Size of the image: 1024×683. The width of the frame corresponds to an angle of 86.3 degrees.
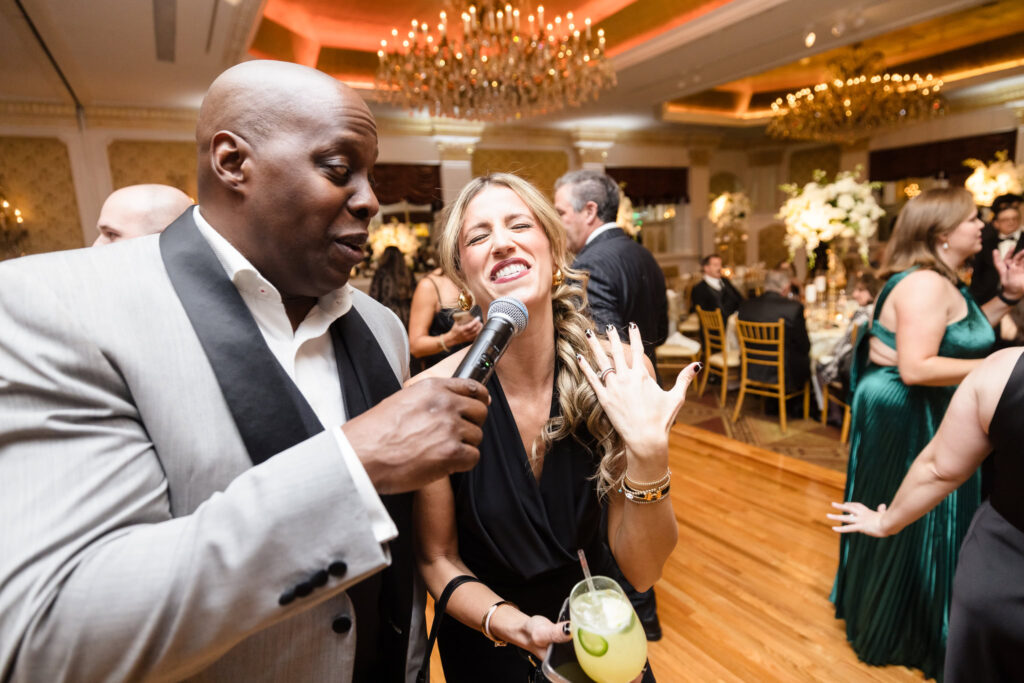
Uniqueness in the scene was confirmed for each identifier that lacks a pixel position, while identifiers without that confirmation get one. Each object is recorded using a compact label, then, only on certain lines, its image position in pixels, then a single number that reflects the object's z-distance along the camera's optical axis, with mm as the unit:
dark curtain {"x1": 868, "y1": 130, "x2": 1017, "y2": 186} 9125
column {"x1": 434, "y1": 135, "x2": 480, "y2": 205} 9008
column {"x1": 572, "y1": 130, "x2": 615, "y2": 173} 10234
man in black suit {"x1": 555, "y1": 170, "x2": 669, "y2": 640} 2738
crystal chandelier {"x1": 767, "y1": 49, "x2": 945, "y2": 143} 7078
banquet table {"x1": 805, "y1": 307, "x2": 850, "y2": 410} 5102
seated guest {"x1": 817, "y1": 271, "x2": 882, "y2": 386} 4641
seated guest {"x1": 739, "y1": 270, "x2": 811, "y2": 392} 4941
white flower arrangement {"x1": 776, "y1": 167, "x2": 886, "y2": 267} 5000
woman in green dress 2168
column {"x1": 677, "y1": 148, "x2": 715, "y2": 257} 12031
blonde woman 1193
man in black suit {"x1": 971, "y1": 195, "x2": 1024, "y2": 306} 3955
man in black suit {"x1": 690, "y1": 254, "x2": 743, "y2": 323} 6371
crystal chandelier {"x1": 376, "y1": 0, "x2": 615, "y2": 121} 4703
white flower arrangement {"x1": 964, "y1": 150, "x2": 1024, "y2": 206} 6426
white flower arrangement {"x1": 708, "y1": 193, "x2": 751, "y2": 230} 9539
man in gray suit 614
